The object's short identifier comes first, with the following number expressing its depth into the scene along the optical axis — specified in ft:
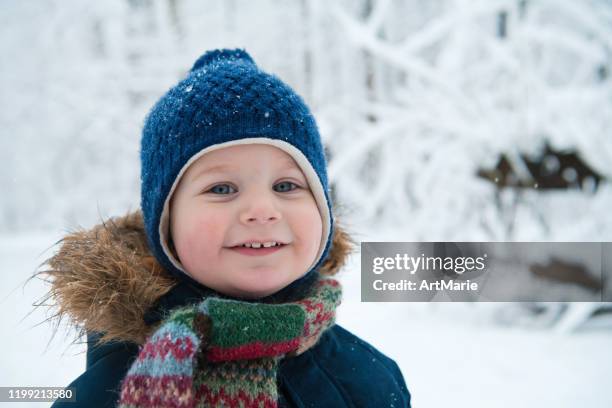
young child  2.40
